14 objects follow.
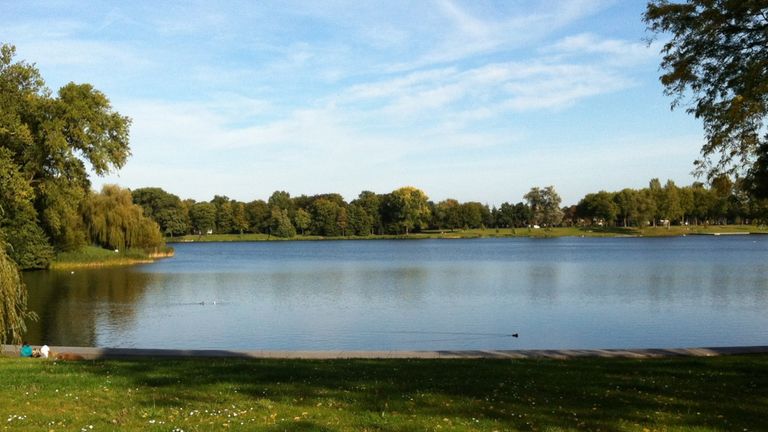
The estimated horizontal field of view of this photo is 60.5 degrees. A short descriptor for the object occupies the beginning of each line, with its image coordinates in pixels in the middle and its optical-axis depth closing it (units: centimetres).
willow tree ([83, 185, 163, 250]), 5944
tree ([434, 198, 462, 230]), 15912
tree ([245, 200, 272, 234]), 15188
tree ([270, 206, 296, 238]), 14525
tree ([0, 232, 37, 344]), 1319
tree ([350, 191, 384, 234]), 15050
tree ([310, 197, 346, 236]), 14675
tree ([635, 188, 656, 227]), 13650
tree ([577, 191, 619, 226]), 13950
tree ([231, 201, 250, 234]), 14900
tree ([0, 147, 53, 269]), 4597
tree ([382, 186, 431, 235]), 14275
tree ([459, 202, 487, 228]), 16100
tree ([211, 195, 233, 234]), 14962
